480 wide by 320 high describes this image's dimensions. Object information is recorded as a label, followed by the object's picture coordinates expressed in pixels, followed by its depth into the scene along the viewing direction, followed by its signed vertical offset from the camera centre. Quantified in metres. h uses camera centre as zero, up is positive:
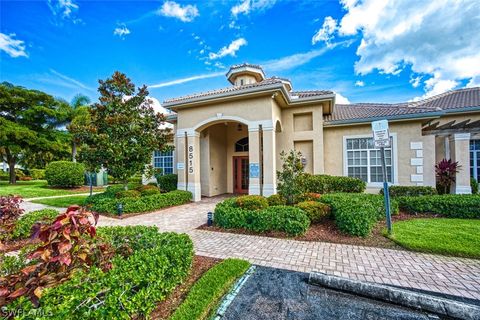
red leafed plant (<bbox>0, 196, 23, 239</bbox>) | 5.39 -1.20
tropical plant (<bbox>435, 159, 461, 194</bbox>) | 9.61 -0.70
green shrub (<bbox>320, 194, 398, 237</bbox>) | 5.50 -1.54
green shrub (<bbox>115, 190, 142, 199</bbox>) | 9.26 -1.42
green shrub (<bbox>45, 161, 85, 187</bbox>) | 16.83 -0.84
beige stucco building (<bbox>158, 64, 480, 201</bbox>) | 9.72 +1.20
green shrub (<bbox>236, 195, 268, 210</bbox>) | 6.73 -1.40
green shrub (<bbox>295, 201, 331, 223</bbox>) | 6.27 -1.55
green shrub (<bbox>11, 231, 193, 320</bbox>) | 2.00 -1.41
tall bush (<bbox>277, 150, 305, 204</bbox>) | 7.42 -0.70
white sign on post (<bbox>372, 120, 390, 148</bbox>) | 5.51 +0.65
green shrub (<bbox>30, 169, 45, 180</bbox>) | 26.98 -1.42
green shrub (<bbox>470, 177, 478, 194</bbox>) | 10.22 -1.41
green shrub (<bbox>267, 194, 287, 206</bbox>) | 7.33 -1.44
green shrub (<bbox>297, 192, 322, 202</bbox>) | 7.55 -1.40
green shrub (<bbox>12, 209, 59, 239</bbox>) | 5.47 -1.58
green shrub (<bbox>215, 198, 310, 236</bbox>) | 5.75 -1.73
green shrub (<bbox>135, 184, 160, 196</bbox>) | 9.98 -1.36
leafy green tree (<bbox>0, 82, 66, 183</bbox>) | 18.66 +4.24
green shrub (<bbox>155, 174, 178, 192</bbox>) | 12.60 -1.29
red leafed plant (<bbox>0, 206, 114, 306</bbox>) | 2.17 -1.08
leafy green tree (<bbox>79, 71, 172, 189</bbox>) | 8.77 +1.38
